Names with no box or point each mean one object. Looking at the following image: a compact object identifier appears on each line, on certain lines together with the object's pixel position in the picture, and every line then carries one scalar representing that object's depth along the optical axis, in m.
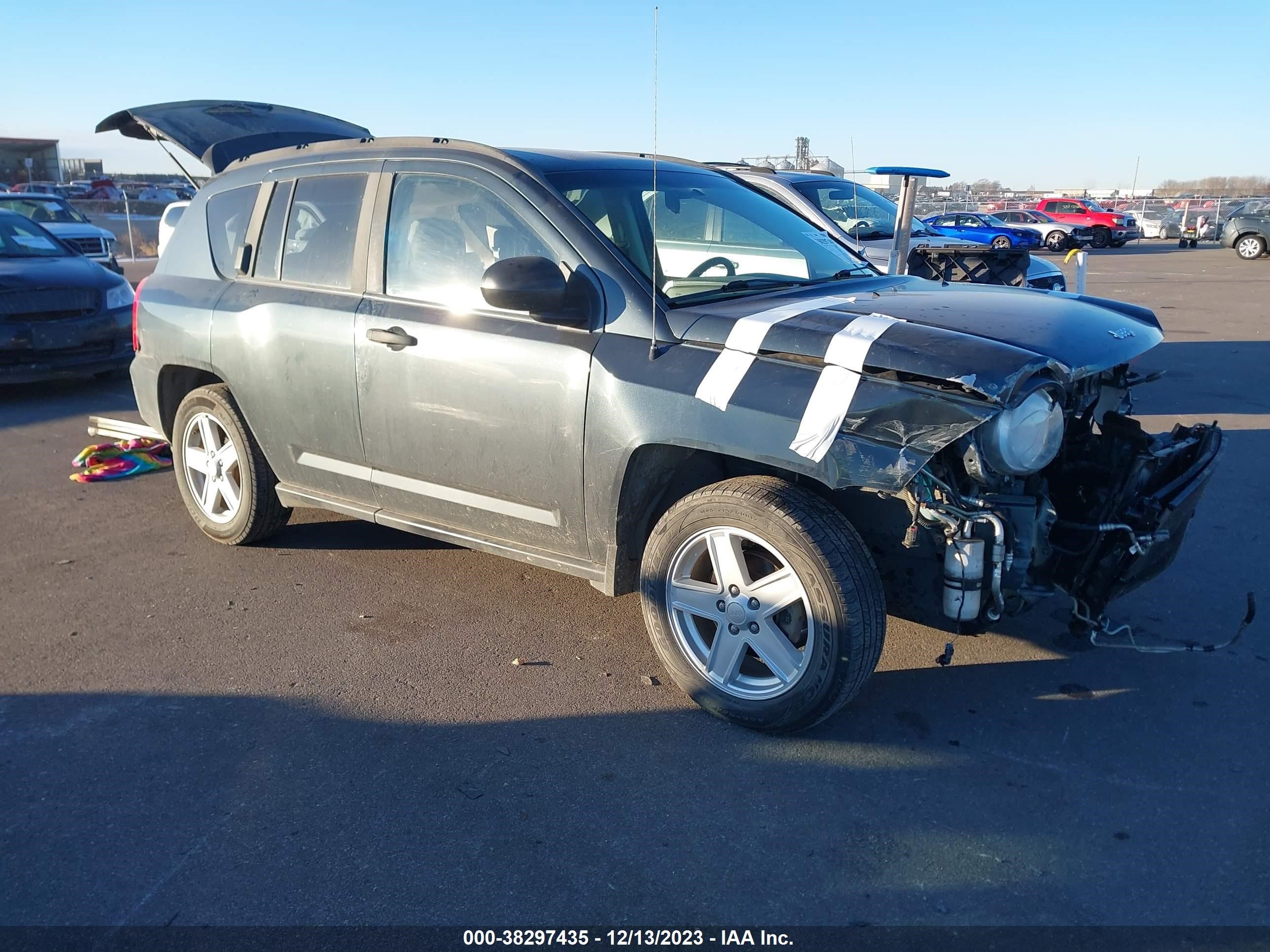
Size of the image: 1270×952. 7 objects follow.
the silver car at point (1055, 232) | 34.50
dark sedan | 8.61
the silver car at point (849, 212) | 8.76
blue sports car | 22.82
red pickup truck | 34.97
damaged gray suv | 3.11
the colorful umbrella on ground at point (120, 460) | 6.50
